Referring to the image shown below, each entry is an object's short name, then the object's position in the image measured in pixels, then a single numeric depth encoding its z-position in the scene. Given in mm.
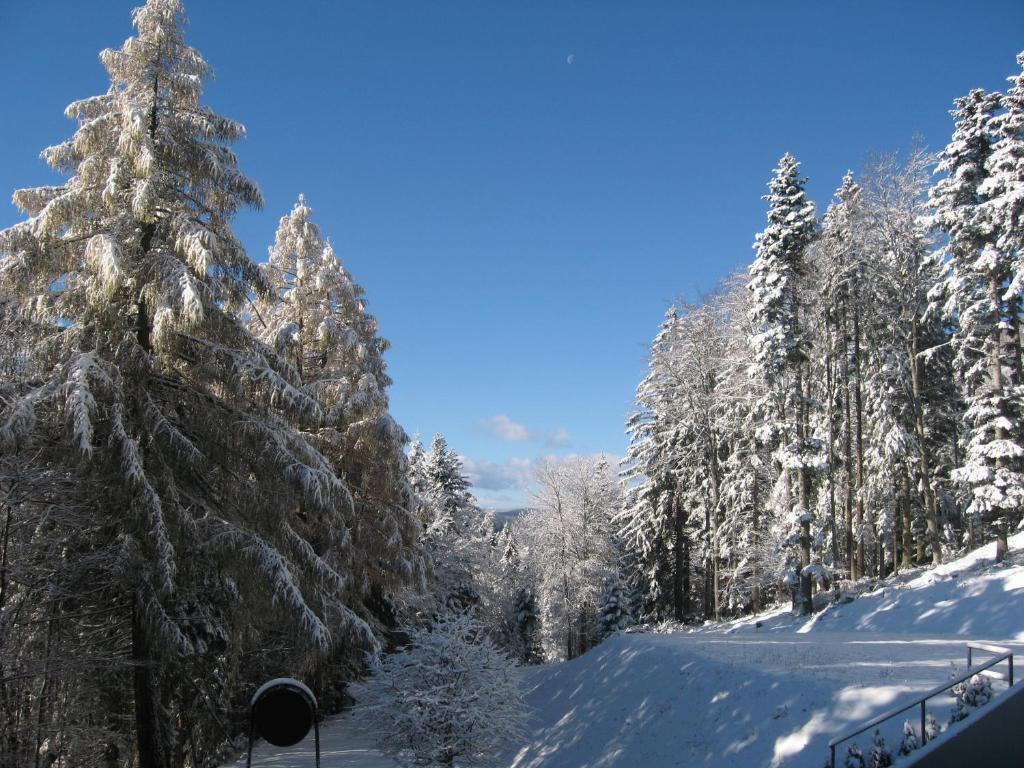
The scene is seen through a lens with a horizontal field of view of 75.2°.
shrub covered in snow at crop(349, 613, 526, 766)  13898
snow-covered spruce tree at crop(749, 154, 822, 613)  23078
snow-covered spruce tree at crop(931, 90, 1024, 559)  20781
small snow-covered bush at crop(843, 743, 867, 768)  8523
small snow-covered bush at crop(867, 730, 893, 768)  8430
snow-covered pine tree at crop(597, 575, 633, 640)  38438
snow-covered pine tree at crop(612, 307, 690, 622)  33469
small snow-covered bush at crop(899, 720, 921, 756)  8445
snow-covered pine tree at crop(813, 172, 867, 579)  23969
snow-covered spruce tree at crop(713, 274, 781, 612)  27359
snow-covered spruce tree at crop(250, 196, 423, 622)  19375
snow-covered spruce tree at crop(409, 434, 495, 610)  33094
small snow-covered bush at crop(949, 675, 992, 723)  8906
